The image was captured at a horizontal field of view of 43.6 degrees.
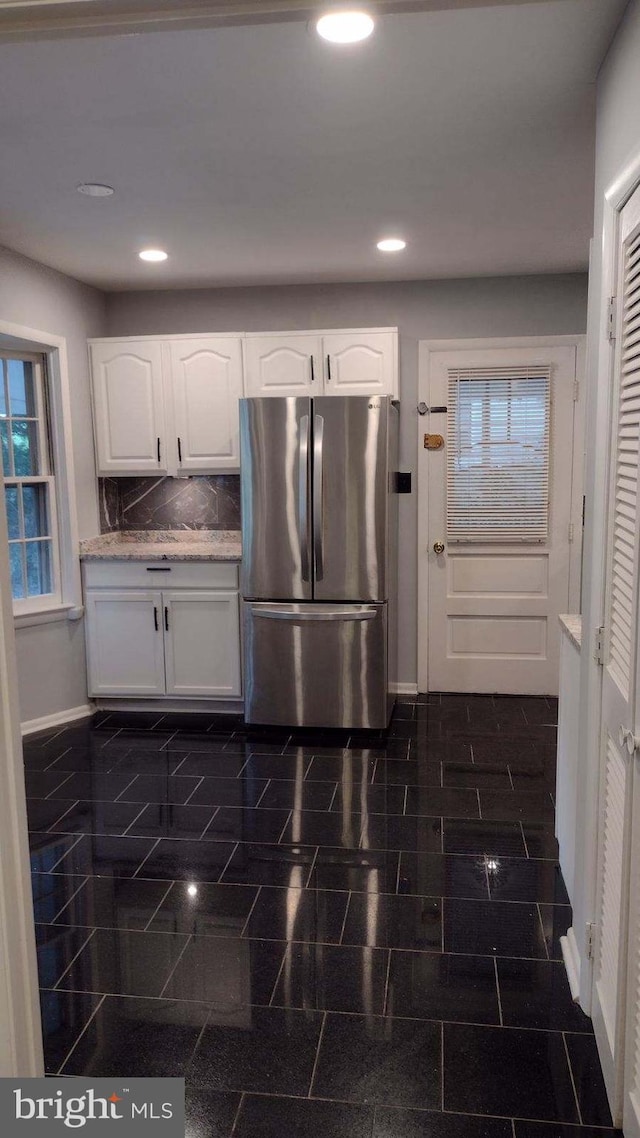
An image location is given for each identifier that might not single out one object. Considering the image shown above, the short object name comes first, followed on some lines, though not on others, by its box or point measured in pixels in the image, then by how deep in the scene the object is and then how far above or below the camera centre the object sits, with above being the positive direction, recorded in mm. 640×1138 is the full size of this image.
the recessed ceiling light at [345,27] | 1891 +1037
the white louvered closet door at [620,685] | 1638 -489
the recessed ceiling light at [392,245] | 3834 +1047
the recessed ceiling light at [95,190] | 3059 +1055
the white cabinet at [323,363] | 4547 +561
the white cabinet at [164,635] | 4621 -995
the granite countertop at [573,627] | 2500 -556
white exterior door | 4727 -448
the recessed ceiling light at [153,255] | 4035 +1057
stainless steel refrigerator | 4156 -501
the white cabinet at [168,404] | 4703 +354
